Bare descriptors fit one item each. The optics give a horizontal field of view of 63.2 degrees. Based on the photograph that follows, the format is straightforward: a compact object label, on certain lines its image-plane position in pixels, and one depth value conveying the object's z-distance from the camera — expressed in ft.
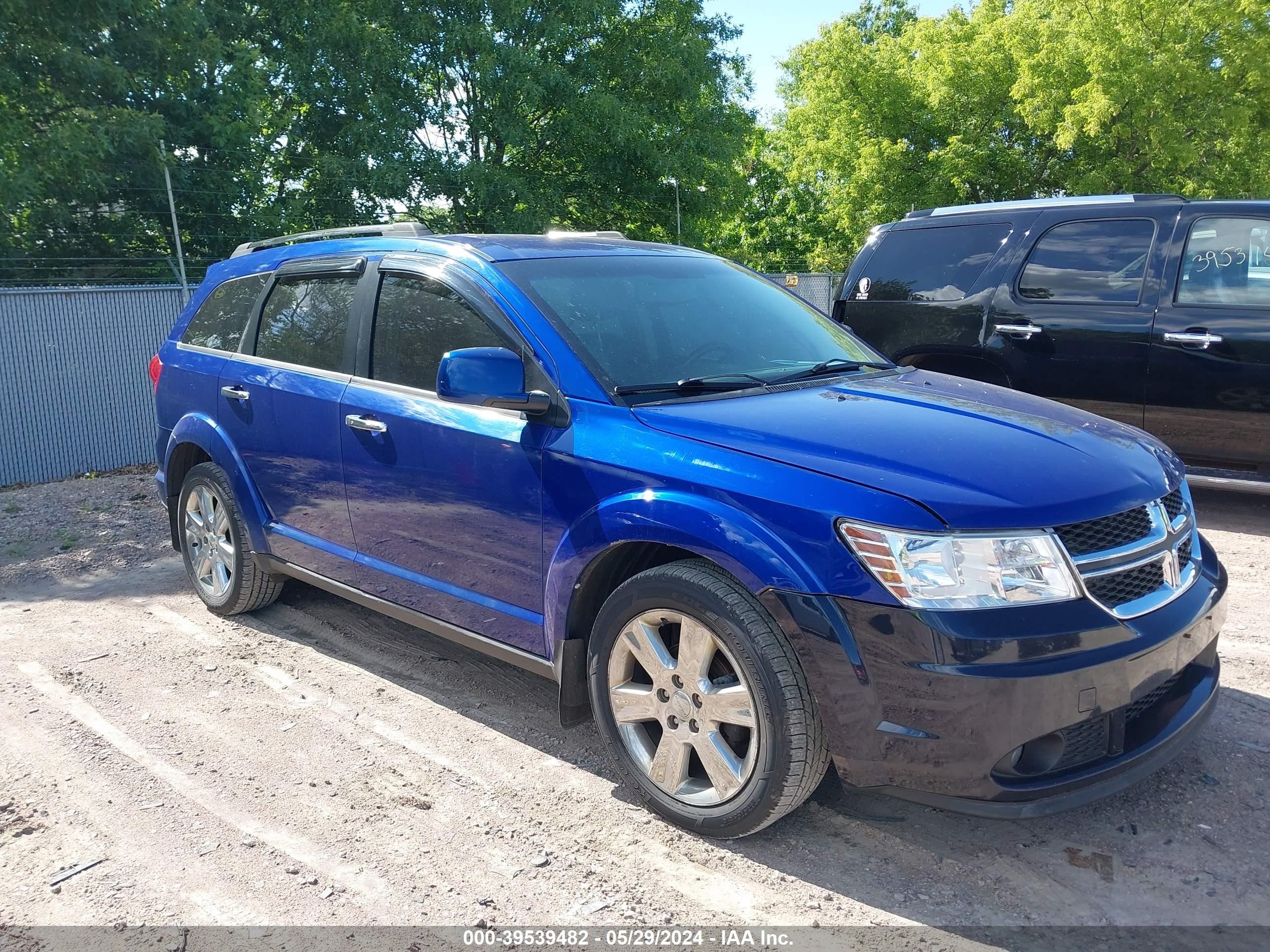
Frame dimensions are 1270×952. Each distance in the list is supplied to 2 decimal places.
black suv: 20.15
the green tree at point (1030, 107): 77.51
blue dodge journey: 8.73
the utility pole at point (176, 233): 35.96
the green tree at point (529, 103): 56.03
